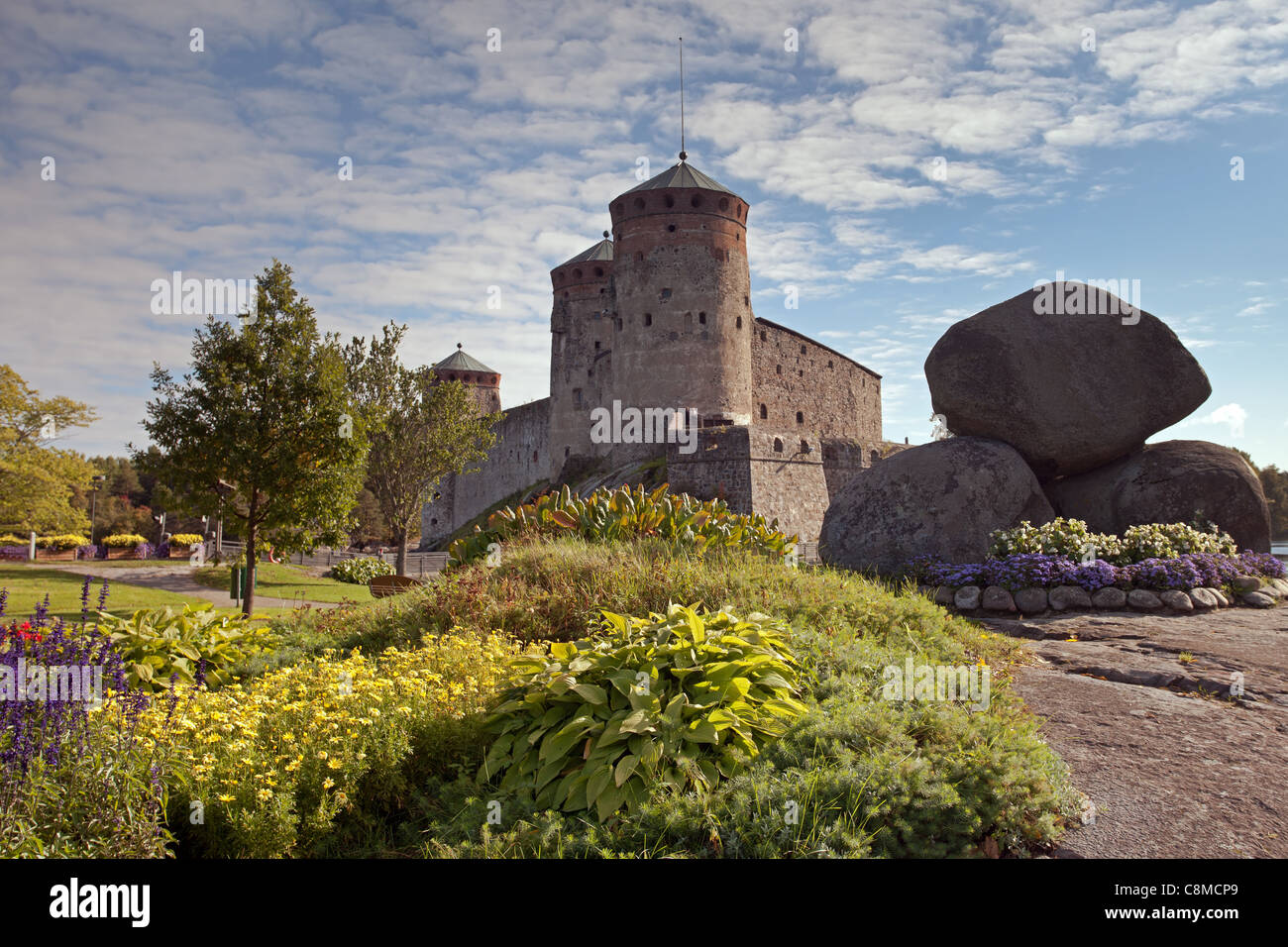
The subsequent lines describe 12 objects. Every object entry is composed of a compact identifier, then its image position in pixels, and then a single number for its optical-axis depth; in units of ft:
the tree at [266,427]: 51.80
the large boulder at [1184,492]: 45.75
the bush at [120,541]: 124.77
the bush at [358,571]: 82.64
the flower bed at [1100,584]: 36.27
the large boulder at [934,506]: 44.06
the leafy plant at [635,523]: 31.01
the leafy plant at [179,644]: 21.21
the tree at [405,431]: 87.76
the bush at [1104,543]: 40.68
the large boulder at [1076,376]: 47.24
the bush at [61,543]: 118.13
